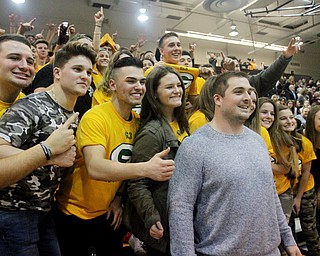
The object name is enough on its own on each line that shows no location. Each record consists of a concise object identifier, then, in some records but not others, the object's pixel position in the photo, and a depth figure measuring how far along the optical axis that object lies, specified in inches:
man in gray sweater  58.3
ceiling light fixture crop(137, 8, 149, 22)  354.9
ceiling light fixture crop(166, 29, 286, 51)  469.9
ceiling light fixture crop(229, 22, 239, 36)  416.8
